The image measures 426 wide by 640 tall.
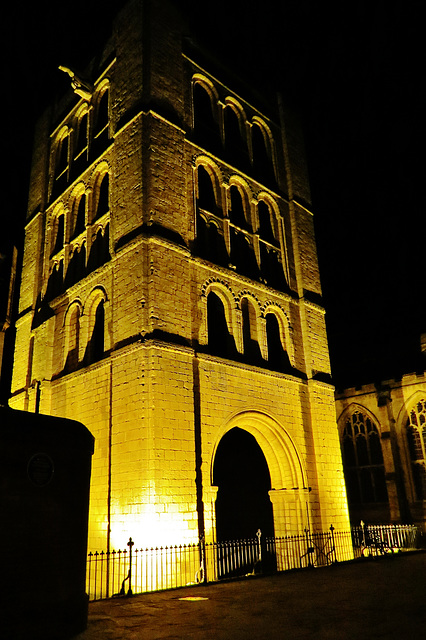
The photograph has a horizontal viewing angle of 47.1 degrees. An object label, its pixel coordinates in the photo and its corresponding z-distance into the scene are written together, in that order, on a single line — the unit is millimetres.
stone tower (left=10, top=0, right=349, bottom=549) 13547
